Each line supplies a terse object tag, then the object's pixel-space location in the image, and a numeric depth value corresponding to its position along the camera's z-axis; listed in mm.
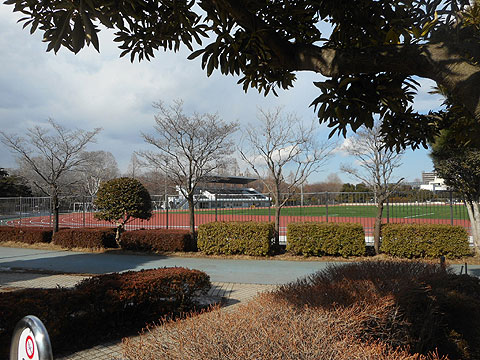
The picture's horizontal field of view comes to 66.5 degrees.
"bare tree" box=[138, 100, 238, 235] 14555
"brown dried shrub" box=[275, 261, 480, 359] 3841
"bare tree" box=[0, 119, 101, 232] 16875
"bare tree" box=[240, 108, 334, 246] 13844
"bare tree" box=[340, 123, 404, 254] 12508
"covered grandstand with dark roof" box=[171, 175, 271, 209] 15666
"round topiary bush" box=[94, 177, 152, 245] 15703
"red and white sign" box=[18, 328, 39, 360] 1828
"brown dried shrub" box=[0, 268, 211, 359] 4973
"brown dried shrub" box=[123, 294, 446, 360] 2521
